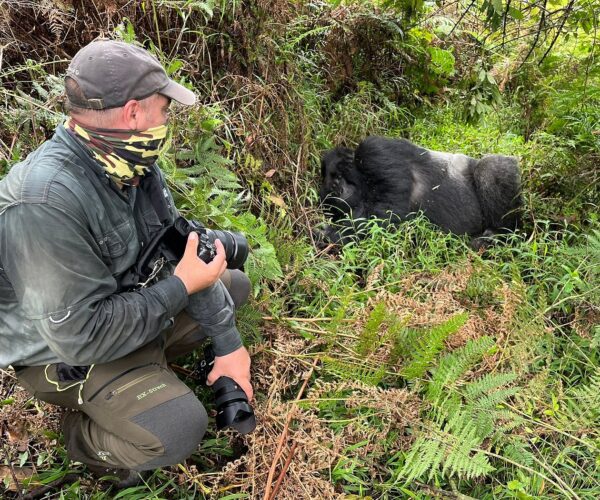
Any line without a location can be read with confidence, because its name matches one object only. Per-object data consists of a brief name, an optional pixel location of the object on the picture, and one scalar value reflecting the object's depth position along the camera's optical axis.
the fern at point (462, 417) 1.87
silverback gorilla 4.14
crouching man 1.64
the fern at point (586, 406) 2.14
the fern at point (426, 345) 2.10
